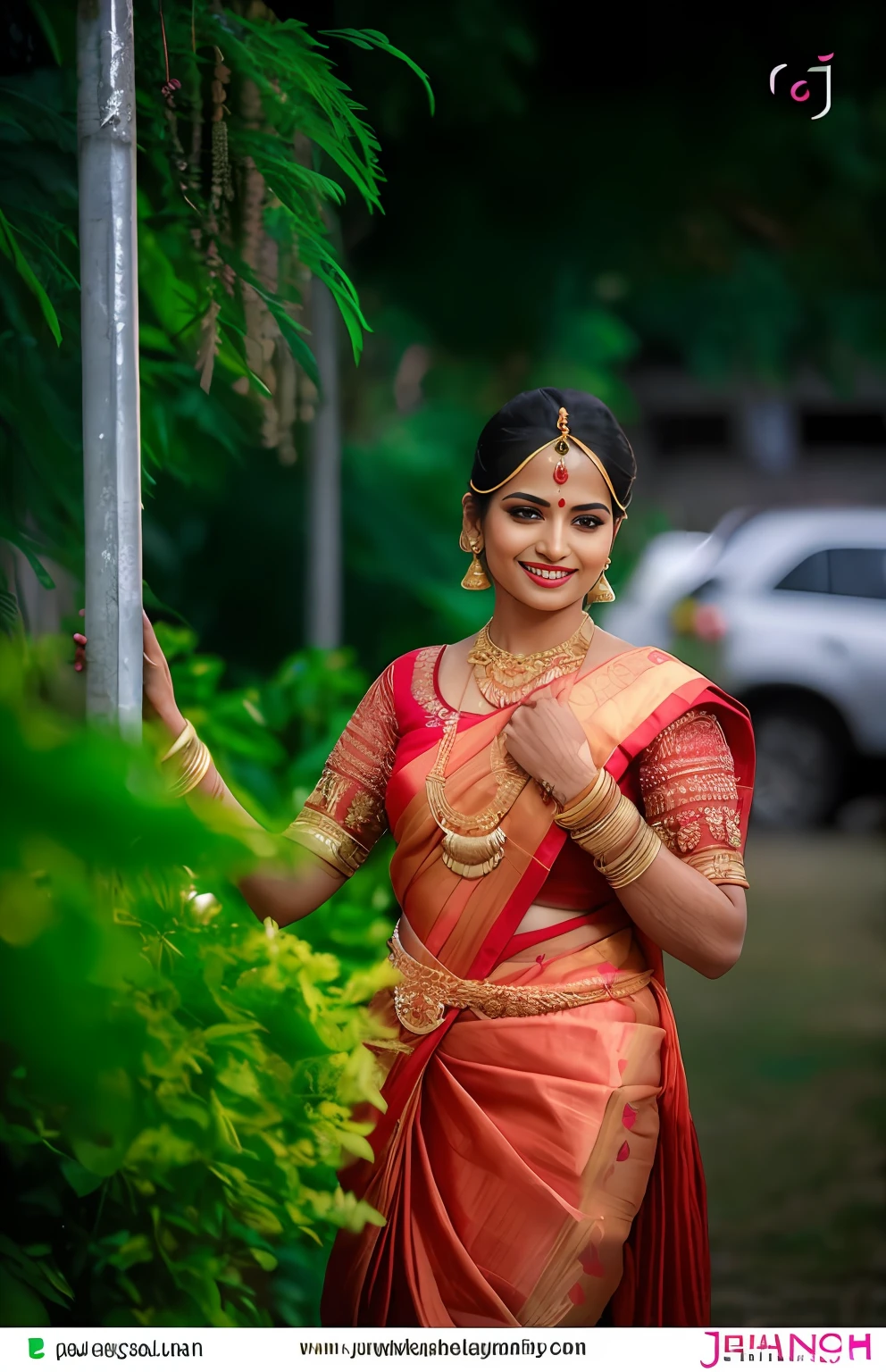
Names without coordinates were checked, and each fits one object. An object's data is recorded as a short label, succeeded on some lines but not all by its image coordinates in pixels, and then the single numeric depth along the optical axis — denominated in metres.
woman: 3.12
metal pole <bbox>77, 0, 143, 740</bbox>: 2.99
